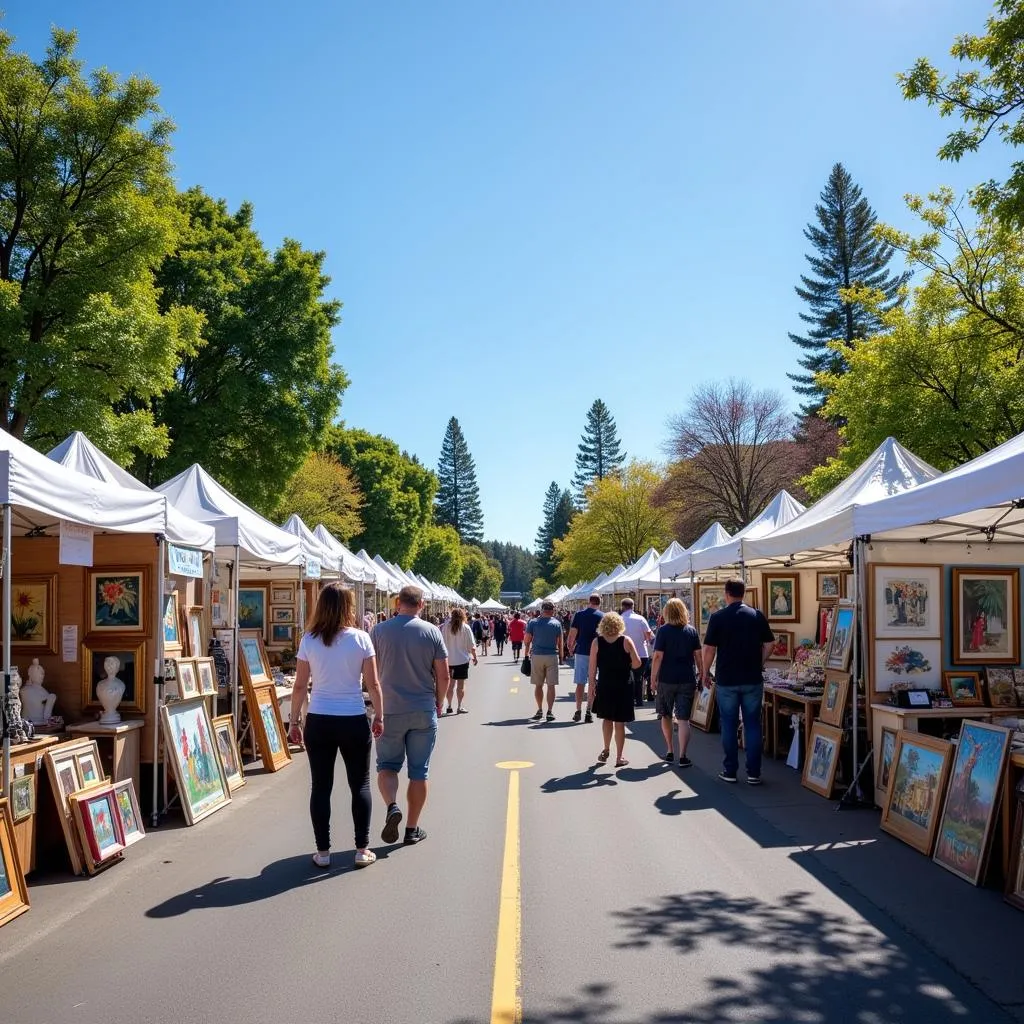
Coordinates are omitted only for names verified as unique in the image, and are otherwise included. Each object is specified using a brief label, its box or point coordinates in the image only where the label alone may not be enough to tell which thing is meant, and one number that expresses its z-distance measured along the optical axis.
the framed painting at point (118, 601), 8.19
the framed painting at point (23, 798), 5.89
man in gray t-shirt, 6.79
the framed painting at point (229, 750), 9.29
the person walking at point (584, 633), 14.73
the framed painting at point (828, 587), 14.59
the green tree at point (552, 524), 116.56
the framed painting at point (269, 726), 10.66
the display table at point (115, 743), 7.54
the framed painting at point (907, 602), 8.62
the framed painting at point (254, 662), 10.60
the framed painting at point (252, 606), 16.36
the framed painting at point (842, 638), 8.73
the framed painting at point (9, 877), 5.26
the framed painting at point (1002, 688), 8.41
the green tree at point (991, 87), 9.51
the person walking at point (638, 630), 14.16
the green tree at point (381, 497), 60.88
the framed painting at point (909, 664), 8.53
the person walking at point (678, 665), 10.31
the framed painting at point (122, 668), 8.09
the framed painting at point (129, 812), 6.97
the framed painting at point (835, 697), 8.69
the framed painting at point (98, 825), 6.30
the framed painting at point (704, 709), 13.45
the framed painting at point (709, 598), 17.31
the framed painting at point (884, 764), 8.00
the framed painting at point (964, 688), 8.42
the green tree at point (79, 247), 15.49
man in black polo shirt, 9.34
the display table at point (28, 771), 6.08
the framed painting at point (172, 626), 8.56
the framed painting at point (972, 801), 5.92
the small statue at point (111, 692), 7.81
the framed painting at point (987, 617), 8.75
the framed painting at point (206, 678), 8.98
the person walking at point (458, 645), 16.22
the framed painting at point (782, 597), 15.36
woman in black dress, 10.02
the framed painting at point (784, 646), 15.16
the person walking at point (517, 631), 29.12
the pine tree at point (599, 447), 93.50
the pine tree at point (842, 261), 51.72
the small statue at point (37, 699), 7.60
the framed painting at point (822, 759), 8.59
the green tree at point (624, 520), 55.19
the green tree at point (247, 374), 23.97
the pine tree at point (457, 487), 112.62
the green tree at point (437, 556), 81.00
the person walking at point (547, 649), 15.07
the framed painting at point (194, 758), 7.95
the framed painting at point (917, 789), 6.61
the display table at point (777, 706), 10.59
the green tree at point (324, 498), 39.00
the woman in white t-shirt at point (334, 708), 6.30
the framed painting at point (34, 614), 8.08
